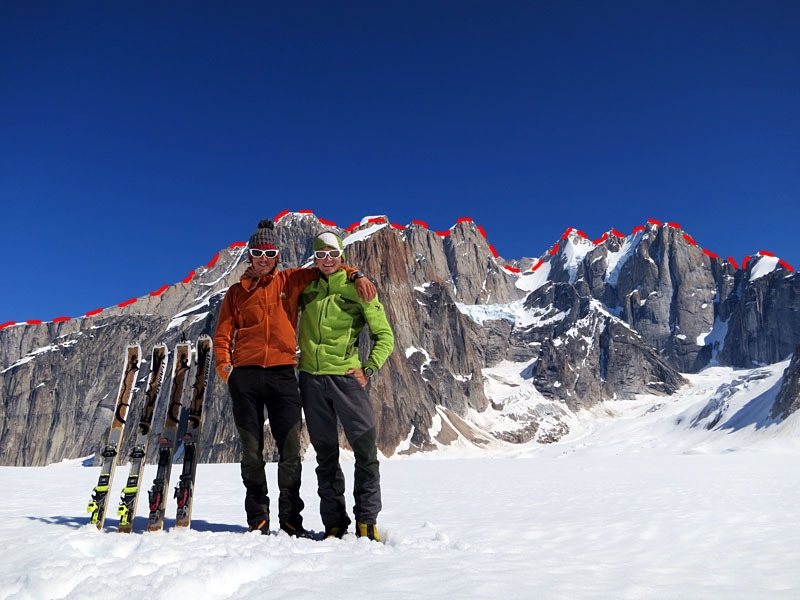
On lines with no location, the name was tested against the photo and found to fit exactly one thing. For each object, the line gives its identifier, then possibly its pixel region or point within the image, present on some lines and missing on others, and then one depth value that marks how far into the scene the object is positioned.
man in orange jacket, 6.33
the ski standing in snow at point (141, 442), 5.85
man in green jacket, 6.23
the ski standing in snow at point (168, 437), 6.15
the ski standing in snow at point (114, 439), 5.96
